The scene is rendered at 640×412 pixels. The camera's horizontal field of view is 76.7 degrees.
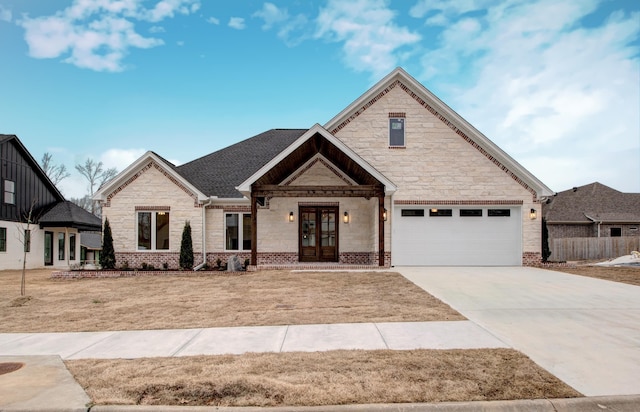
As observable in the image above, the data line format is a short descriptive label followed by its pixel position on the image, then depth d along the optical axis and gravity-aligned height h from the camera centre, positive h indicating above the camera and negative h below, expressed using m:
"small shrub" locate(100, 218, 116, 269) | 18.00 -1.55
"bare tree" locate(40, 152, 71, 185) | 48.72 +5.80
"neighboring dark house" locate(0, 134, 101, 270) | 23.34 +0.12
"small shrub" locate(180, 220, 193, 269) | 18.23 -1.55
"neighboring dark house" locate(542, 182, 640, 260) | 32.09 -0.26
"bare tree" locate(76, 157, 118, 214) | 51.66 +5.74
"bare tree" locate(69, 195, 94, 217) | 62.62 +2.59
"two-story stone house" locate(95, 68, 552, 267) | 17.61 +0.64
